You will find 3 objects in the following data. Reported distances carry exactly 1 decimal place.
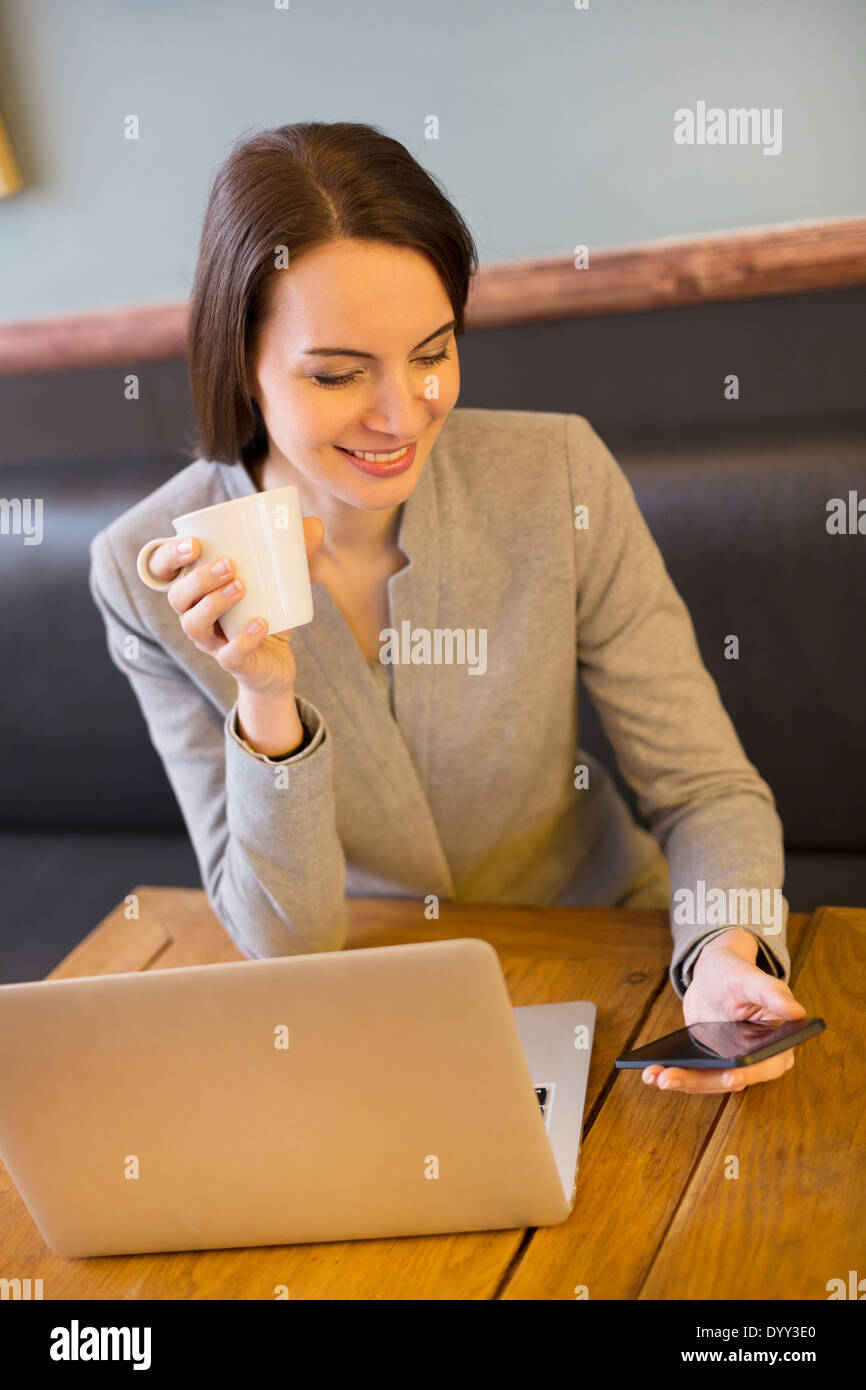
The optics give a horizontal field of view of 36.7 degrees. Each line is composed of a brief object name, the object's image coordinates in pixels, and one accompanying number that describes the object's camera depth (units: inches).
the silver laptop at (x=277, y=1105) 29.5
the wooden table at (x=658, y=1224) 30.6
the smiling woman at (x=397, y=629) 43.3
